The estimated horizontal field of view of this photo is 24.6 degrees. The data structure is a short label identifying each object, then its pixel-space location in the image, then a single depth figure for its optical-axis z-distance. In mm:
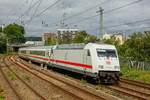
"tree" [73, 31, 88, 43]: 76825
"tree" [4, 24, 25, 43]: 167125
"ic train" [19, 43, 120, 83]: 24438
